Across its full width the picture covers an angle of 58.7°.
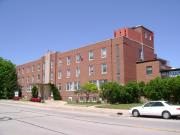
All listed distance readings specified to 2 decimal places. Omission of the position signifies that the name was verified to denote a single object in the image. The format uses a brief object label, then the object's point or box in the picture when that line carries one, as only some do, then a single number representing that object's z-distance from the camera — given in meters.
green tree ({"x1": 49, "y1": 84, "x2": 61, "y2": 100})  34.39
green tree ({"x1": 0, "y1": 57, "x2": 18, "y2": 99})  43.98
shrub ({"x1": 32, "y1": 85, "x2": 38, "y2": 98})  38.33
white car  12.31
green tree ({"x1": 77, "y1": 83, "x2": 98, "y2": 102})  25.98
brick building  26.52
